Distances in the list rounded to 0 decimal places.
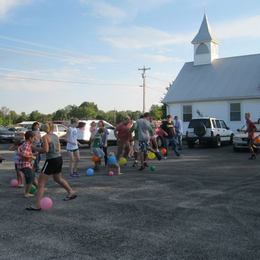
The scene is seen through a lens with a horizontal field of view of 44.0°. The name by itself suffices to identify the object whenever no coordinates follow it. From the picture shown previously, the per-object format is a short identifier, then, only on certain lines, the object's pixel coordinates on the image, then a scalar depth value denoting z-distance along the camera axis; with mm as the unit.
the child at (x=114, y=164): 9738
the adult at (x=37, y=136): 8912
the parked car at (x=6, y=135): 26976
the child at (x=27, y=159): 7025
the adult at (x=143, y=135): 10370
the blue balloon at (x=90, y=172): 9586
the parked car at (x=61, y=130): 21216
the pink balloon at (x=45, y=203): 6000
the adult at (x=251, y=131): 12457
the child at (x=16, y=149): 7922
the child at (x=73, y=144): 9269
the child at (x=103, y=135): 10810
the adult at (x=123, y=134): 11080
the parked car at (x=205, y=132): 17812
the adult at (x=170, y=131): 13710
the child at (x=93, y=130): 10646
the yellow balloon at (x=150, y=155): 11885
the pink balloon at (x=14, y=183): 8150
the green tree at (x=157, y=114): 47333
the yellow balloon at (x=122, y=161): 11173
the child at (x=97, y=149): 10330
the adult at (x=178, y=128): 15691
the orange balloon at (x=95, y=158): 10318
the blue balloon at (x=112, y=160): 9732
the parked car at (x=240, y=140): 15446
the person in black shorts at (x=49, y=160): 6088
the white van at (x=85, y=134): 19581
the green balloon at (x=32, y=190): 7371
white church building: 23167
